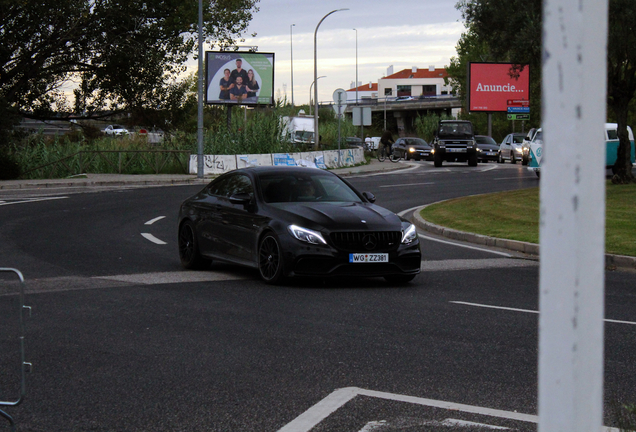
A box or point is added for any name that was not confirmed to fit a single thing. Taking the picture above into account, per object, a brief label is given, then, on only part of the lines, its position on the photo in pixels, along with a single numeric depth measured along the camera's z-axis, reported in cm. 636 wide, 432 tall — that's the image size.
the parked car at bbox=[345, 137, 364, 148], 6636
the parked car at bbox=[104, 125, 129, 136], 10238
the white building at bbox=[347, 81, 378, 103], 18588
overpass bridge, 11831
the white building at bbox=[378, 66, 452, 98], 17562
